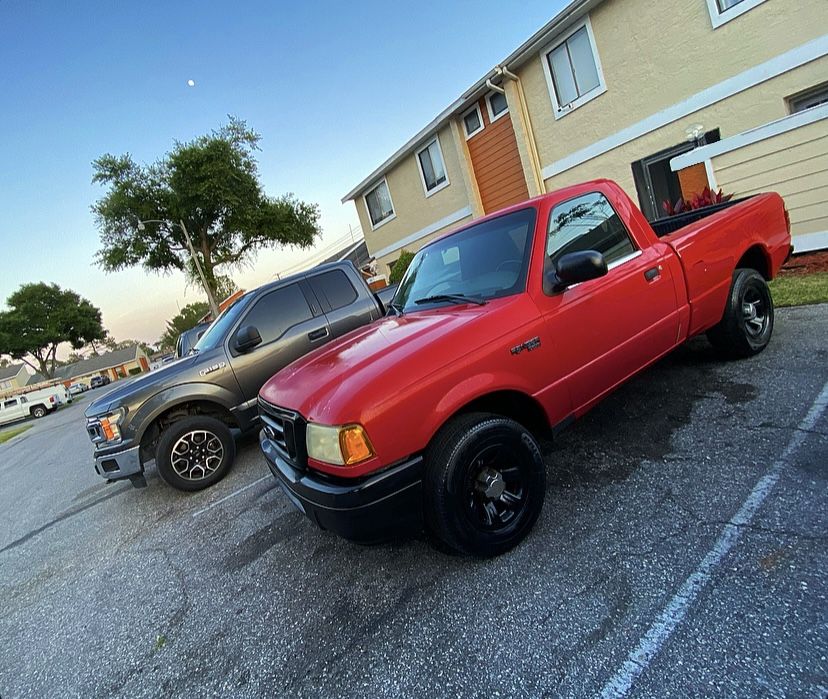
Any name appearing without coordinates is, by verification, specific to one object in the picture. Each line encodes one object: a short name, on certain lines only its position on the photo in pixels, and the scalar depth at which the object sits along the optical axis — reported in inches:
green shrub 528.3
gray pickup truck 183.3
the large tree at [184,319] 3474.4
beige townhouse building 273.3
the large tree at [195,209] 1059.3
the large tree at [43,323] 2079.2
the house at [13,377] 2642.7
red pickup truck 87.4
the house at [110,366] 2952.8
